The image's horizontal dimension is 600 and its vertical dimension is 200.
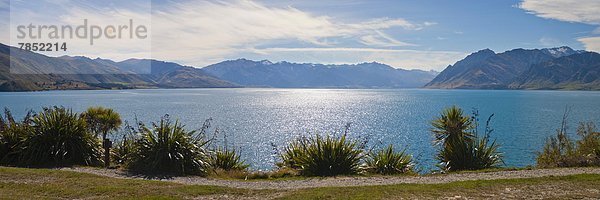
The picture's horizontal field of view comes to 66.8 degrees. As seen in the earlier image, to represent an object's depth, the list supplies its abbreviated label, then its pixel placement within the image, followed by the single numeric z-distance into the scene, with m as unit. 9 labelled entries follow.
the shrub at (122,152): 17.16
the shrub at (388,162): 15.90
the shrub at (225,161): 16.90
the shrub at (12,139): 16.56
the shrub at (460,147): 16.89
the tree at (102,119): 23.27
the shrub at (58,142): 16.19
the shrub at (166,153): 14.84
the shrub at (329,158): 15.00
